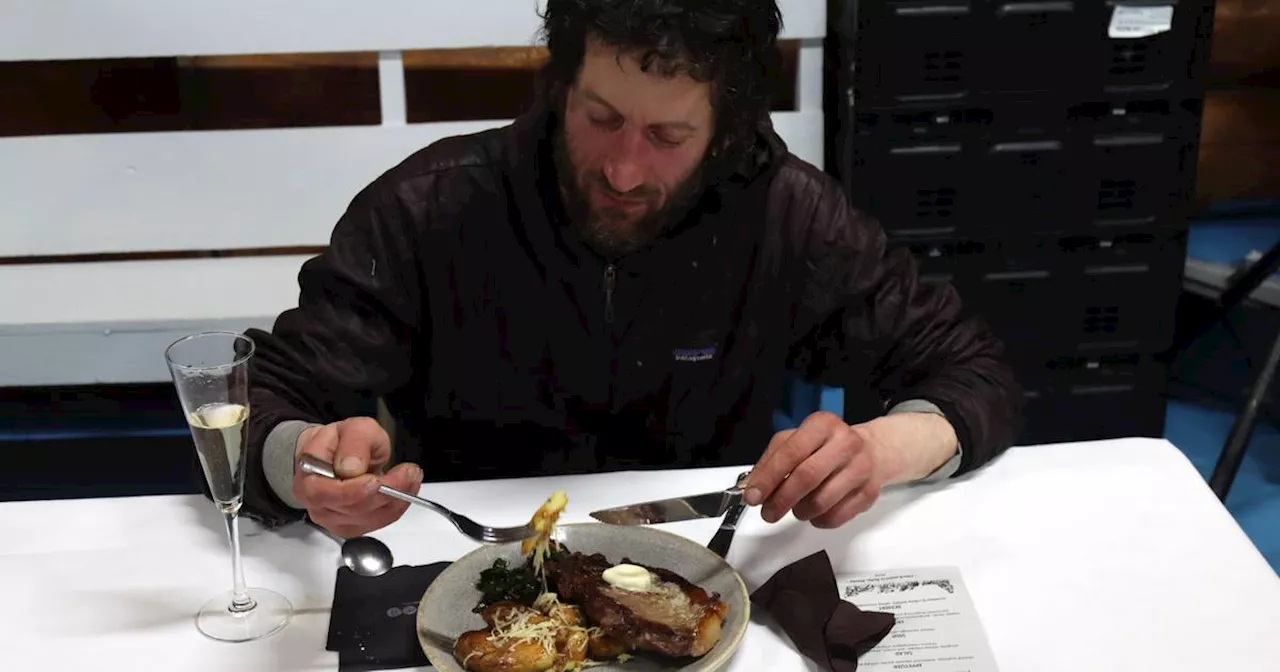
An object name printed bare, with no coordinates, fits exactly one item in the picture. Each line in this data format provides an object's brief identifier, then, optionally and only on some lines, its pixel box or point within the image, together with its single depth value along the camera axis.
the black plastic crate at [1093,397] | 2.64
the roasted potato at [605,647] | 1.01
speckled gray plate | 1.00
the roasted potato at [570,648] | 0.99
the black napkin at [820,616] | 1.02
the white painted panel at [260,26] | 2.37
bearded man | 1.33
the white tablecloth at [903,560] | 1.04
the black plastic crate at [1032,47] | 2.33
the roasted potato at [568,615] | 1.03
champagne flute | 1.00
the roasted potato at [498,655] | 0.96
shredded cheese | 0.99
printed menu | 1.02
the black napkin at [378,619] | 1.03
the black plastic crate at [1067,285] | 2.53
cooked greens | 1.08
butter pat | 1.07
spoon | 1.15
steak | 0.98
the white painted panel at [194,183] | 2.47
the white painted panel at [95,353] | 2.61
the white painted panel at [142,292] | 2.59
